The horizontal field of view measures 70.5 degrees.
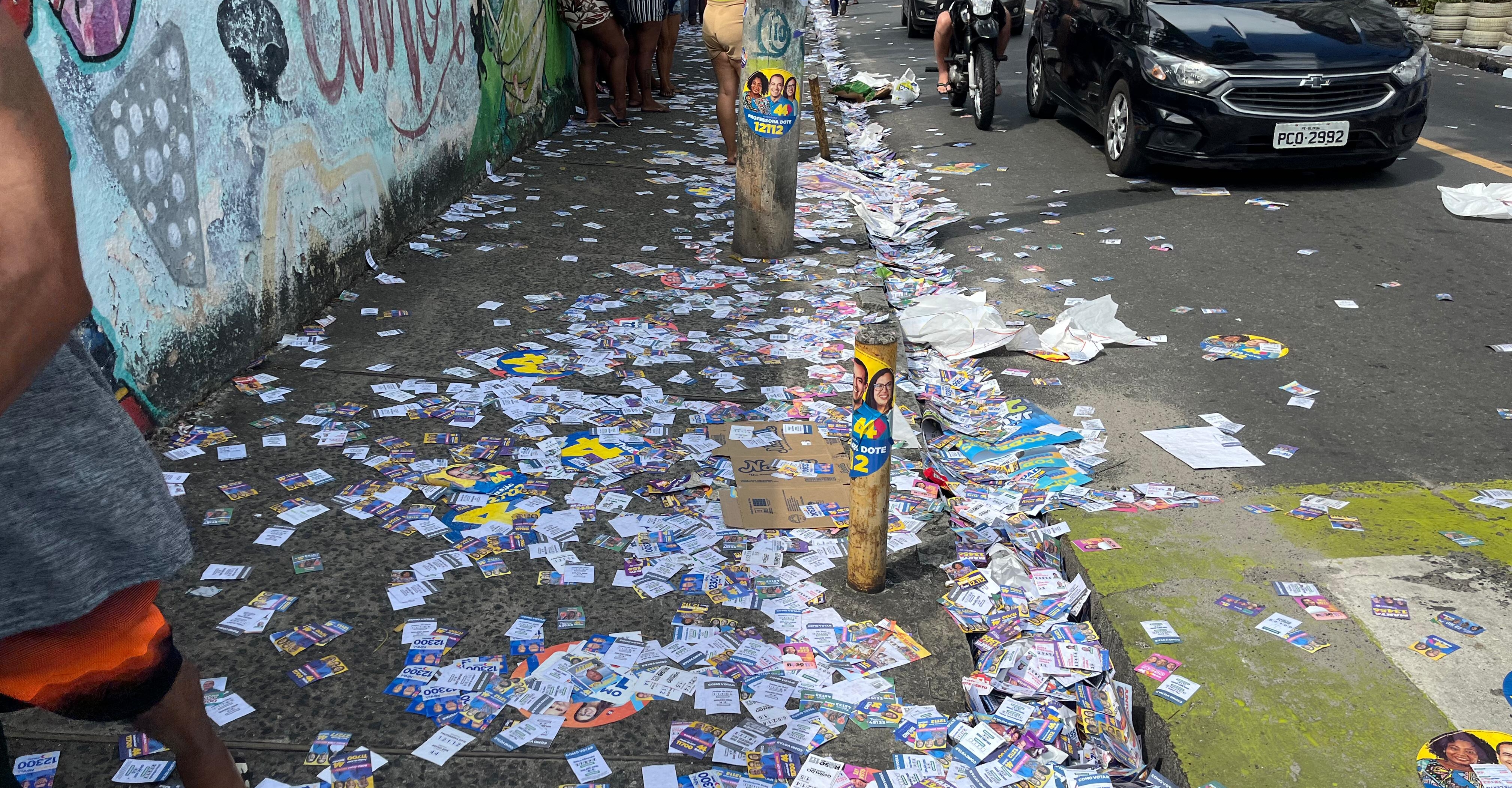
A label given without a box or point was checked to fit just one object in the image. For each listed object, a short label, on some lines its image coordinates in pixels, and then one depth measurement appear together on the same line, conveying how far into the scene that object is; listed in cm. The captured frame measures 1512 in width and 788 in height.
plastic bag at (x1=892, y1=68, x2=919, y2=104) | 1138
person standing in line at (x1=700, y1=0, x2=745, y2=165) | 680
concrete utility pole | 550
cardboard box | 347
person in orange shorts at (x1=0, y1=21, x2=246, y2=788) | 129
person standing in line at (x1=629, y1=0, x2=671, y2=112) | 955
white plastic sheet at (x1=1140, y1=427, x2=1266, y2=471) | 378
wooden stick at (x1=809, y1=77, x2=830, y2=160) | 833
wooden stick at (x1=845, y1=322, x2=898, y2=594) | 283
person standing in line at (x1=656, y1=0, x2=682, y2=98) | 1097
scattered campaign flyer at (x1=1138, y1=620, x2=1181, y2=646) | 278
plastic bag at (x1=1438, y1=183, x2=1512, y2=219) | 655
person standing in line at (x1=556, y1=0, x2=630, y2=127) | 889
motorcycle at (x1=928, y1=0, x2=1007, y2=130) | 929
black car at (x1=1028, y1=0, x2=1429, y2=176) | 684
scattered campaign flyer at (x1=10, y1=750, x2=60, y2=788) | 226
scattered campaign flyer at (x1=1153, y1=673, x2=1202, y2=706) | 256
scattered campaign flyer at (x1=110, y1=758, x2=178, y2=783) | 228
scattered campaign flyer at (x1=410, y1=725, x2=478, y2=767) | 239
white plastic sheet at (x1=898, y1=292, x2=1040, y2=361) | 483
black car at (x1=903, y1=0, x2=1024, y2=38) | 1667
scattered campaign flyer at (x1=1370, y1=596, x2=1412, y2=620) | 285
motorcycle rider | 945
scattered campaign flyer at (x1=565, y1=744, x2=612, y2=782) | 236
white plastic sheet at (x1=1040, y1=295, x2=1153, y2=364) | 478
